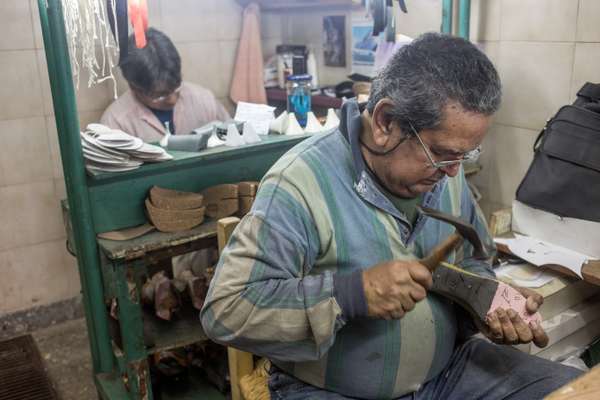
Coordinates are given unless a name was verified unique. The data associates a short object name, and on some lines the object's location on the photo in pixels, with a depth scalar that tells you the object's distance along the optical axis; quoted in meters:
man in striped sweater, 1.28
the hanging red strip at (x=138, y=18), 2.18
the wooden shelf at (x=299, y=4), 3.50
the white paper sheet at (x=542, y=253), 2.19
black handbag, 2.12
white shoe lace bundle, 2.26
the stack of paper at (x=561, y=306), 2.21
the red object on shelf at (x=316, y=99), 3.41
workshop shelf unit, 2.04
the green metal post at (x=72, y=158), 1.98
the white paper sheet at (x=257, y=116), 2.68
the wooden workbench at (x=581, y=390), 1.16
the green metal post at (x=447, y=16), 2.74
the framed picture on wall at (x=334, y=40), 3.70
